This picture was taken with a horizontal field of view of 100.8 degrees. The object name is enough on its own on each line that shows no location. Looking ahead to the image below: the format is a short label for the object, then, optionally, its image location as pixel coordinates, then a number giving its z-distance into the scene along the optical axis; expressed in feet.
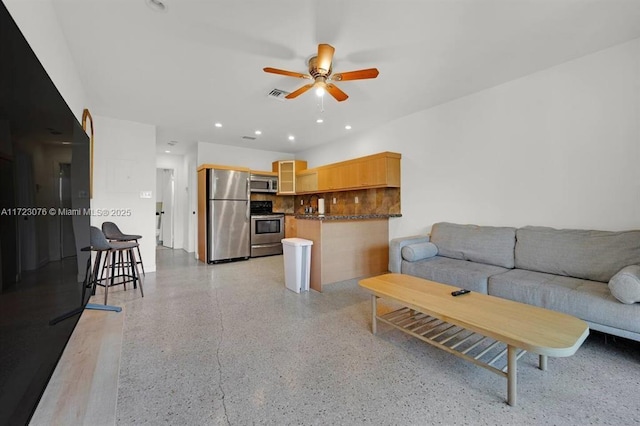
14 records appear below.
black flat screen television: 1.95
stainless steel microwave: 19.33
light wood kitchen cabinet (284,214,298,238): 19.72
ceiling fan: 7.30
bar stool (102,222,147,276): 11.28
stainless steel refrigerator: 16.92
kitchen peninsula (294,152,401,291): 11.64
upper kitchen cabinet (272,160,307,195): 20.42
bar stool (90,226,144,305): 8.84
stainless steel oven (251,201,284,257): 18.80
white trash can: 11.12
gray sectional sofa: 6.06
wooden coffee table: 4.52
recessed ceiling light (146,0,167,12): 6.07
